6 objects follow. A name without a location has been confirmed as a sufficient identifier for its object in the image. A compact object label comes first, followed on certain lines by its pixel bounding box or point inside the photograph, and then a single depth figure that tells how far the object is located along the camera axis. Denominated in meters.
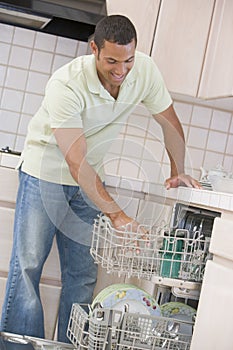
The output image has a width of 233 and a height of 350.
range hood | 3.96
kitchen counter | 2.76
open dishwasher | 2.72
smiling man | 3.28
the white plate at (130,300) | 3.05
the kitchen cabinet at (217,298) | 2.51
